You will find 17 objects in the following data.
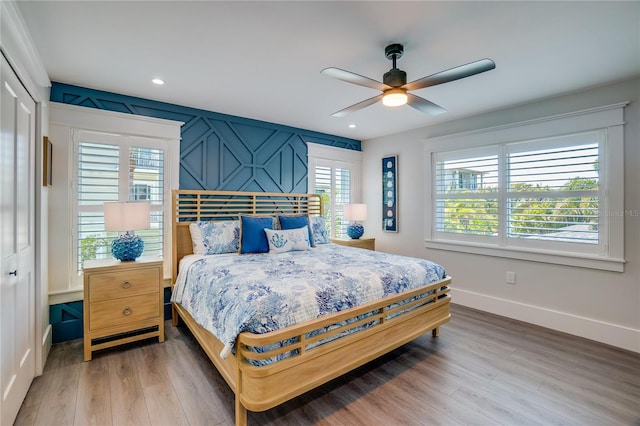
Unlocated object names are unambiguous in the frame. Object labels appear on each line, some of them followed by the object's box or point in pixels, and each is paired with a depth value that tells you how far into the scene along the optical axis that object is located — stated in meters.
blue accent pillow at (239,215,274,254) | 3.32
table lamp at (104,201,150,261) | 2.75
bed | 1.72
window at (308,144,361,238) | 4.91
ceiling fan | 1.97
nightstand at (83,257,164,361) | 2.61
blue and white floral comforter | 1.82
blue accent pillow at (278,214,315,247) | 3.77
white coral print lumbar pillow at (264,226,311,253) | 3.40
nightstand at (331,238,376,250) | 4.57
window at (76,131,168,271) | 3.08
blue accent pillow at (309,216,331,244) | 4.08
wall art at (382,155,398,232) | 4.93
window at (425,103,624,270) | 2.99
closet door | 1.68
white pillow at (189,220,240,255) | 3.31
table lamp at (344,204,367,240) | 4.79
